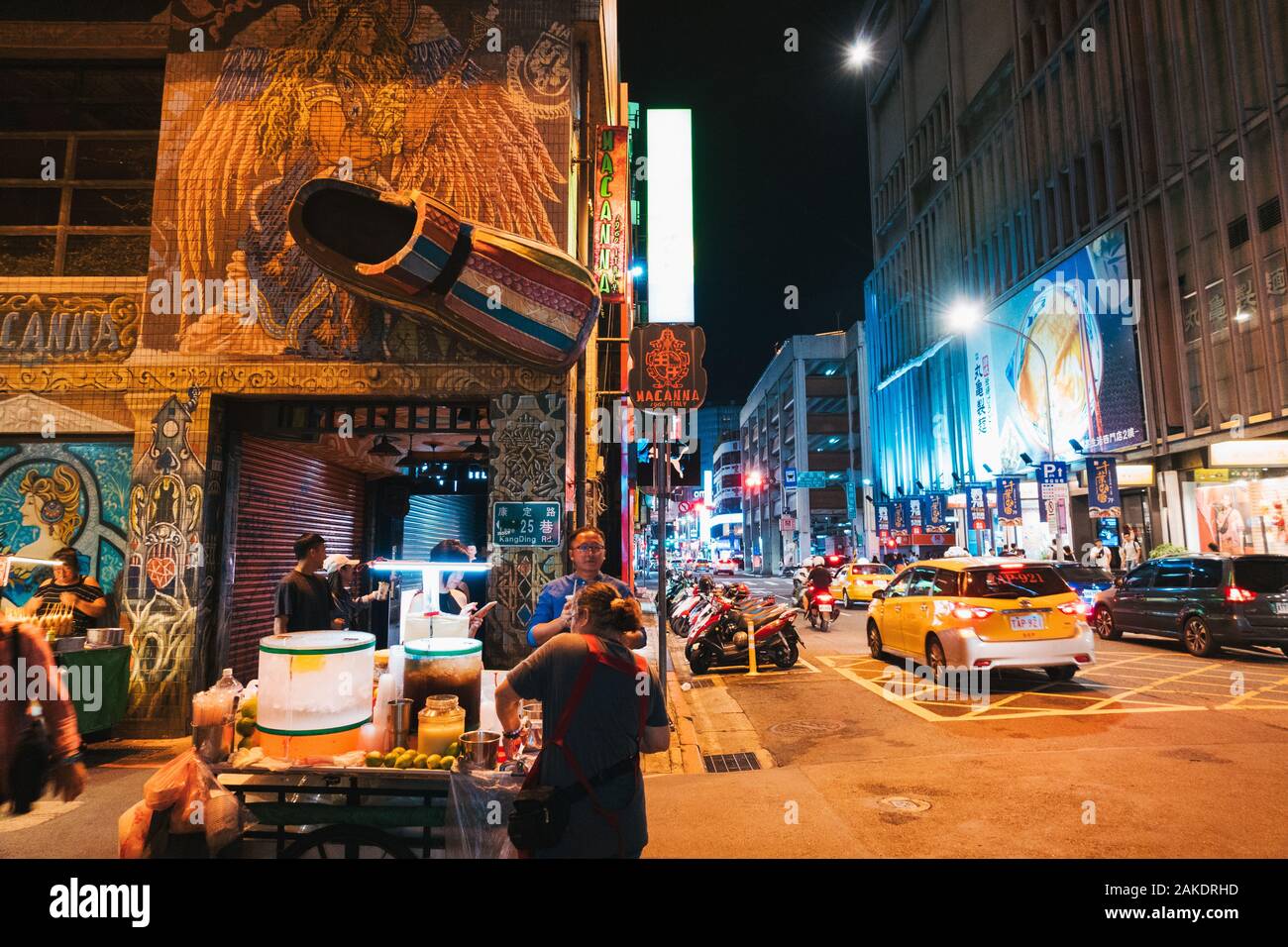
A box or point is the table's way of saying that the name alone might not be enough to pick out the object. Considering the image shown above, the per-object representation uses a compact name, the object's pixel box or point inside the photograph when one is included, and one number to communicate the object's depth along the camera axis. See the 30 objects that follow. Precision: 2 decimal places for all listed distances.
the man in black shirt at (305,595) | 5.90
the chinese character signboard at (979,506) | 32.94
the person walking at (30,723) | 3.06
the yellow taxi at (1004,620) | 8.43
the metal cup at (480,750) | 3.38
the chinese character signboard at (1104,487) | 22.59
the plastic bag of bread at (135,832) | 3.20
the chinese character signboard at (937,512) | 41.03
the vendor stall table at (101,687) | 6.75
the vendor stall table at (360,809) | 3.29
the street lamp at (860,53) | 61.34
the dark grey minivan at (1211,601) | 10.41
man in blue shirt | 5.09
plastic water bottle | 3.74
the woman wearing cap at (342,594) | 6.87
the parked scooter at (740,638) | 11.63
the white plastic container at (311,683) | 3.53
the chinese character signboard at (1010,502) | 29.39
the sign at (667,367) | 8.91
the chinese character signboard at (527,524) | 7.74
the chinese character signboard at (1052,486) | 26.58
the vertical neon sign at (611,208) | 11.97
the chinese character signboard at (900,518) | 47.59
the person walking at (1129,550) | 21.78
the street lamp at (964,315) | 38.58
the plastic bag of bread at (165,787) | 3.22
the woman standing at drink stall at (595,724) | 2.81
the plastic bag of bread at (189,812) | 3.25
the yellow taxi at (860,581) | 21.80
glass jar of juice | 3.61
